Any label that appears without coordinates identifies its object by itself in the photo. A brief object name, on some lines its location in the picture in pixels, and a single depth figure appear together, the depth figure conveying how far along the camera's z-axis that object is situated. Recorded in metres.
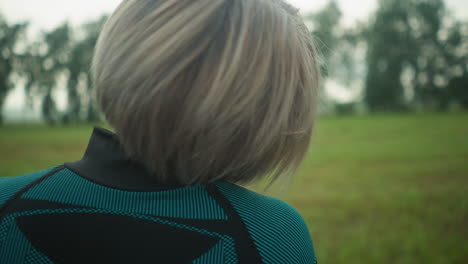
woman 0.81
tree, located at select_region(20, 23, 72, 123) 48.97
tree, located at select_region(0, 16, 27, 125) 44.65
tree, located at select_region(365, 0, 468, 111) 46.78
